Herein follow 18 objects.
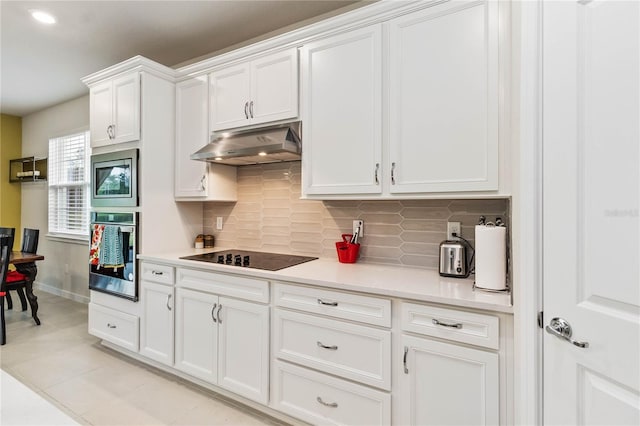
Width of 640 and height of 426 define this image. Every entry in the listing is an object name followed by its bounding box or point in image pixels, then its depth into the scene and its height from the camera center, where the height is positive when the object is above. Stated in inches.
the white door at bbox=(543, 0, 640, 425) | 36.1 +0.6
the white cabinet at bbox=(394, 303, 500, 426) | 54.1 -27.6
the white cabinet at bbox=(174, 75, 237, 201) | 104.5 +20.8
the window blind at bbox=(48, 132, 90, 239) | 170.4 +15.1
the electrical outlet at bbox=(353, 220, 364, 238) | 91.2 -3.5
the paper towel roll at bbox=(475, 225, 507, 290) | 59.7 -8.3
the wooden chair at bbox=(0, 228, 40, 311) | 137.5 -27.2
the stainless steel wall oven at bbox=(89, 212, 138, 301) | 103.4 -13.2
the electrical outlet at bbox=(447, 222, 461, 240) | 77.9 -3.7
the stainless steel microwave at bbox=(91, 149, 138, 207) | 103.3 +11.6
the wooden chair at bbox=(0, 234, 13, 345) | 120.9 -22.4
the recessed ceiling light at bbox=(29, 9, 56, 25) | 98.6 +61.1
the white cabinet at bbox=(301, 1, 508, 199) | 63.5 +23.4
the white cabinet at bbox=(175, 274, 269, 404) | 77.6 -33.0
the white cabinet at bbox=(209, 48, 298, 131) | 86.4 +34.8
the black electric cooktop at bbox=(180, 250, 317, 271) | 84.1 -13.0
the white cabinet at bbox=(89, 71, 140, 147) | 104.0 +34.8
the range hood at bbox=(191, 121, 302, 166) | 82.9 +18.4
